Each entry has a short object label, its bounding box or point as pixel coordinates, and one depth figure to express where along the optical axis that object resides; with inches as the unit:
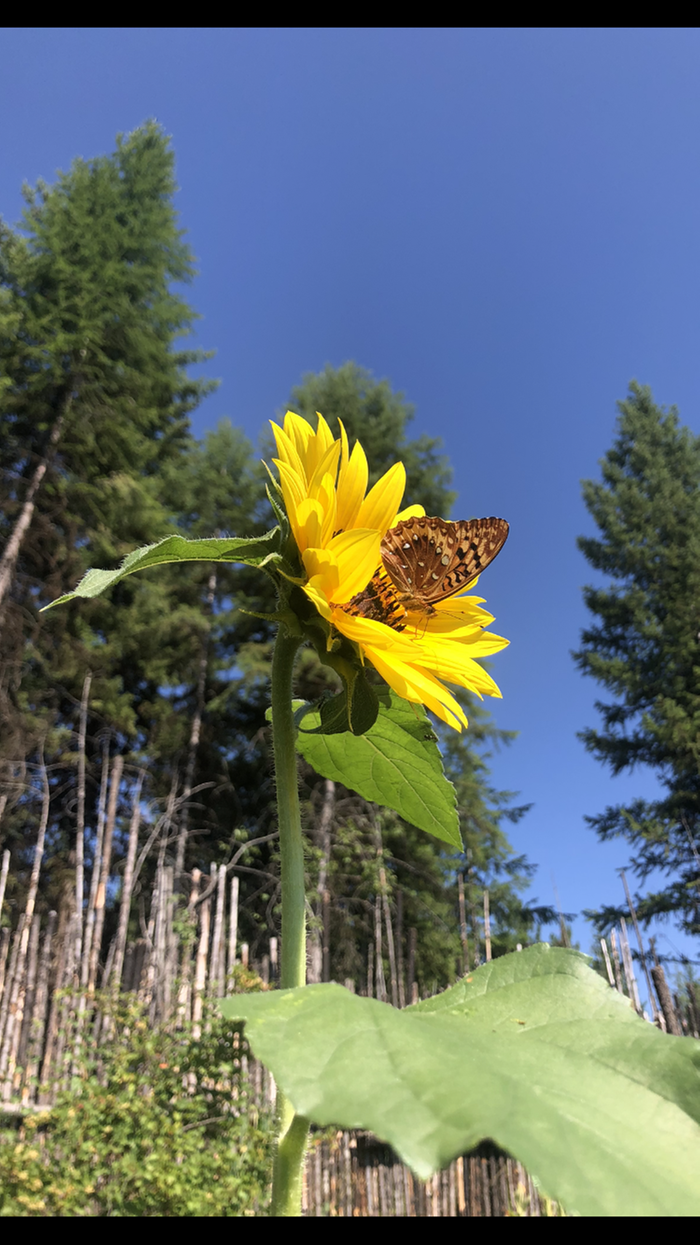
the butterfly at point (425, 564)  16.0
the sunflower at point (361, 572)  13.7
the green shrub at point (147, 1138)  106.9
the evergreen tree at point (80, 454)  224.2
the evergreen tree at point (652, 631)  308.5
